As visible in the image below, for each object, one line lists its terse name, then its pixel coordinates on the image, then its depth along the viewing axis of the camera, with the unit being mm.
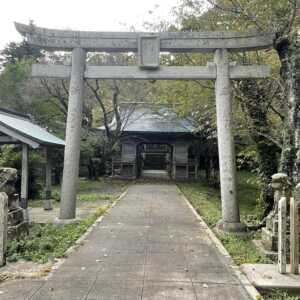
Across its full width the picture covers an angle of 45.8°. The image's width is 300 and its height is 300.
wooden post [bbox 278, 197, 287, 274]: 5234
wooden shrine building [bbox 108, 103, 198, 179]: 26875
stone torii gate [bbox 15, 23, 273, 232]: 8977
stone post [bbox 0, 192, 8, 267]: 5540
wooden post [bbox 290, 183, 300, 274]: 5203
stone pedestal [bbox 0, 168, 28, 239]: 6913
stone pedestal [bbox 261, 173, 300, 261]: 6277
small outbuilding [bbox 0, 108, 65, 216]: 10086
